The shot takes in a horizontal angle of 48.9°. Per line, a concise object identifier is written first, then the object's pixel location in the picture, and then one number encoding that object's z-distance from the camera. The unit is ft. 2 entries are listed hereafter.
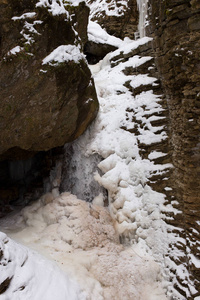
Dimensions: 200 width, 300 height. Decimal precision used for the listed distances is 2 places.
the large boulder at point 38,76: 11.07
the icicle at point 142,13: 20.32
